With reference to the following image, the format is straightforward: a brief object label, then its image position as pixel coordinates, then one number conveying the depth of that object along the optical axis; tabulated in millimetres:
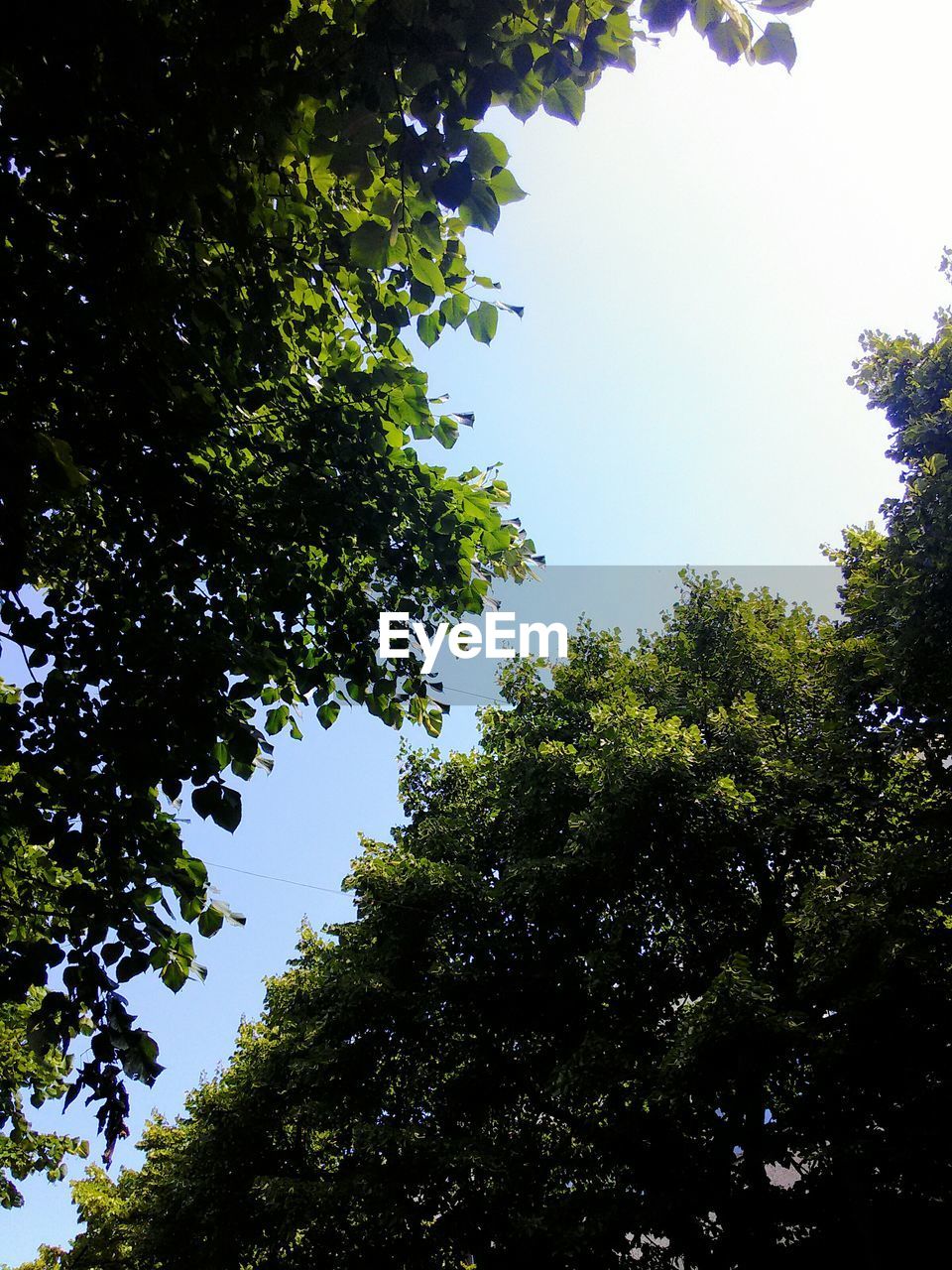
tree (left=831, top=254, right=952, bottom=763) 8461
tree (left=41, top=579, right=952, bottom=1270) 10586
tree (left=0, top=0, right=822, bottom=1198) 3119
